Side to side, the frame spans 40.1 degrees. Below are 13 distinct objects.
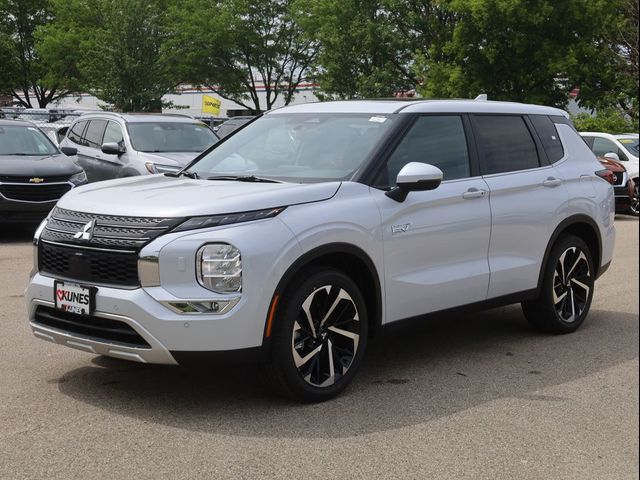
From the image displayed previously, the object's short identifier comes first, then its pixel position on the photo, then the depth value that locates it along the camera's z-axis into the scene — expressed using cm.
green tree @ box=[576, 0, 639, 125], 2864
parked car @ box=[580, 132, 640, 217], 1795
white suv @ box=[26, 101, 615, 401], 448
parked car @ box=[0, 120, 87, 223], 1188
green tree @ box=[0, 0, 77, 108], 4534
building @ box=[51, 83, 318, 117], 4869
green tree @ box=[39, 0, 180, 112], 3366
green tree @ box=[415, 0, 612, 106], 2856
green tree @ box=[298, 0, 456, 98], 3322
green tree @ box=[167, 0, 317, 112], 4072
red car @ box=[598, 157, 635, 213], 1711
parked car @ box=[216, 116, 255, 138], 2377
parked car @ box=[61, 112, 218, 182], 1332
